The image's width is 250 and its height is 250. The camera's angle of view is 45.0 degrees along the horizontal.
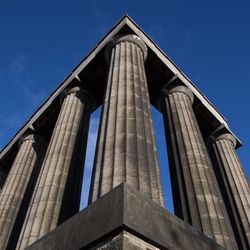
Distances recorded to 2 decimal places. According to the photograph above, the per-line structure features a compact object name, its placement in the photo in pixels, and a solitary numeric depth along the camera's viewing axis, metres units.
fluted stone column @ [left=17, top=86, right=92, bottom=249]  12.05
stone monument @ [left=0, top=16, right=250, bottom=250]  5.46
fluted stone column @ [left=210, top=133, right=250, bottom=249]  16.41
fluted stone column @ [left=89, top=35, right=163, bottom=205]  8.19
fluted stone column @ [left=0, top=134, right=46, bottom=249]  17.89
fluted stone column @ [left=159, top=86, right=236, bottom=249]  11.77
